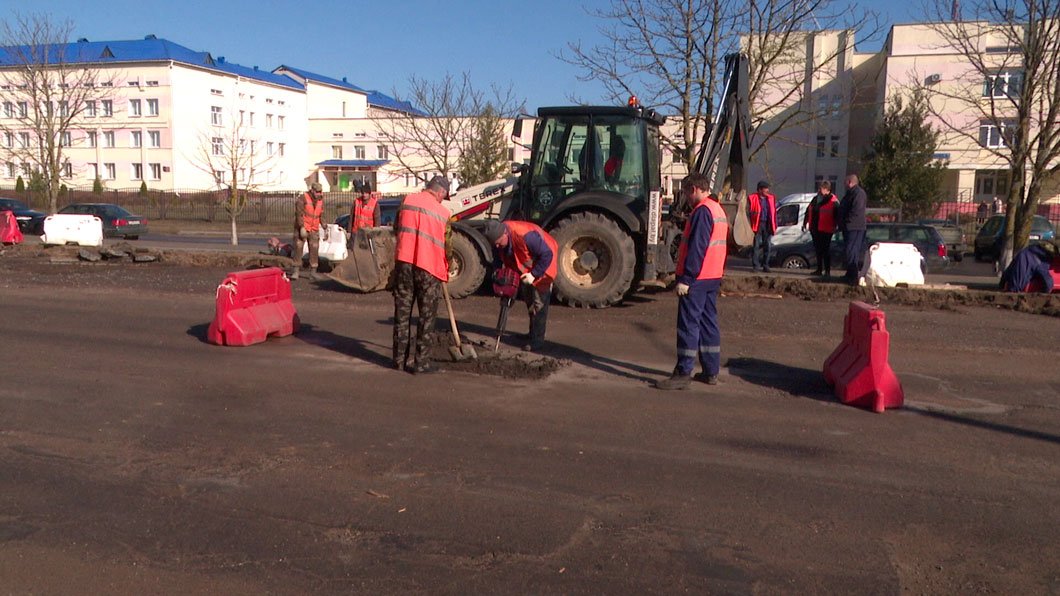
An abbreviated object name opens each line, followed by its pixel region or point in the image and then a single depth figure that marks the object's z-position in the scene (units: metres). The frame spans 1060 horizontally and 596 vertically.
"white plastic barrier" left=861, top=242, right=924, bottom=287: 13.63
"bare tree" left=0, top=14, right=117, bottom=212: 35.66
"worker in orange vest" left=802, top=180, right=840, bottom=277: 14.77
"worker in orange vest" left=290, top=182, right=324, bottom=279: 14.77
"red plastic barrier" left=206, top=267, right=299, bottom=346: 9.10
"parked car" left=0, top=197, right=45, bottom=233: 32.00
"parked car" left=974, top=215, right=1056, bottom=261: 24.70
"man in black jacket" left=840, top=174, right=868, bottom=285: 13.87
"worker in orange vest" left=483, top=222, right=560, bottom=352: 8.60
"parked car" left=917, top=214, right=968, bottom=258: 23.23
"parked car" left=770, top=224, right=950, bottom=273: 18.27
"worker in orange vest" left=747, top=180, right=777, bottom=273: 15.34
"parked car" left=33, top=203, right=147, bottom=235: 30.45
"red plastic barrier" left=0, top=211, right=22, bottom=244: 22.58
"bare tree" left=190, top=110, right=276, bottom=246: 57.62
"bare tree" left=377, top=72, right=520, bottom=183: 32.94
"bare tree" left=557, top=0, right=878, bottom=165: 17.48
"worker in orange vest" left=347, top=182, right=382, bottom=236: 14.40
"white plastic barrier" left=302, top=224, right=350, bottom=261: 16.34
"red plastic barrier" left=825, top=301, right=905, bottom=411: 6.95
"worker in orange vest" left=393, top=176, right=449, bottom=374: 7.95
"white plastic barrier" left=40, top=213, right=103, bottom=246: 20.58
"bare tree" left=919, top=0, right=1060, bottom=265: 15.29
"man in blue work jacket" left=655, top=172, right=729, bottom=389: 7.49
